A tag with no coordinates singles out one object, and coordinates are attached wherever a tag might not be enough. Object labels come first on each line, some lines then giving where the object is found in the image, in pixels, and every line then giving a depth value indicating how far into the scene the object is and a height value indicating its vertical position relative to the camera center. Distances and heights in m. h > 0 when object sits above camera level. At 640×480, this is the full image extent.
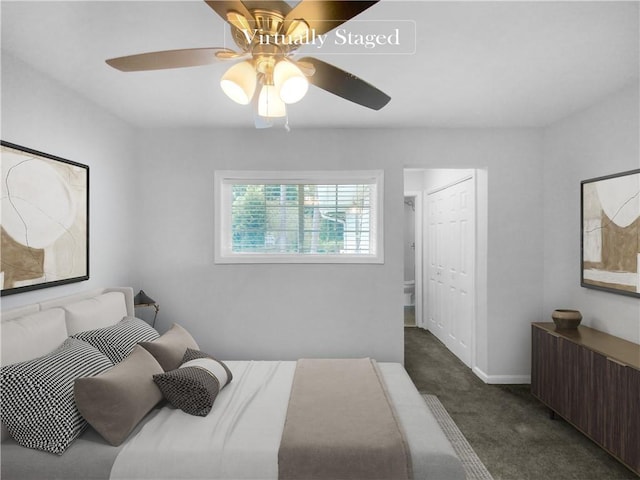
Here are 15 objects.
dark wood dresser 2.37 -0.99
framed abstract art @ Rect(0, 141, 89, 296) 2.31 +0.15
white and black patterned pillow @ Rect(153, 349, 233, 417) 2.10 -0.80
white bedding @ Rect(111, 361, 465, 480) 1.73 -0.94
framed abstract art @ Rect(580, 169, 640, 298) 2.81 +0.09
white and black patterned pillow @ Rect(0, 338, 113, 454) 1.75 -0.76
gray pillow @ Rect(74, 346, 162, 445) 1.81 -0.76
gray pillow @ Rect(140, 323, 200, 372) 2.35 -0.67
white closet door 4.39 -0.27
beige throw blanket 1.72 -0.91
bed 1.73 -0.91
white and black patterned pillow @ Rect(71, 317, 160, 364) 2.32 -0.60
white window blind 4.04 +0.27
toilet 7.21 -0.88
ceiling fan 1.33 +0.77
